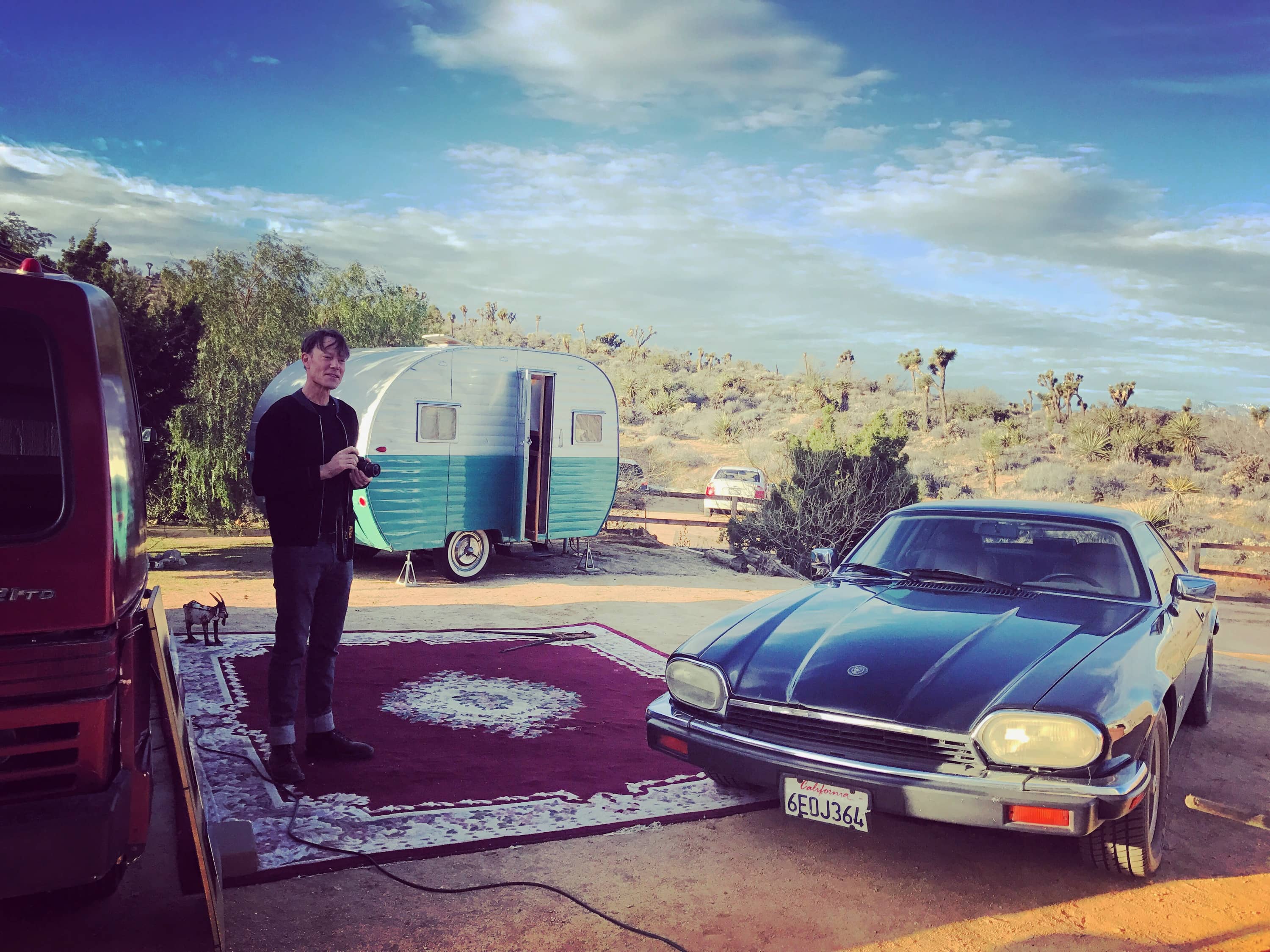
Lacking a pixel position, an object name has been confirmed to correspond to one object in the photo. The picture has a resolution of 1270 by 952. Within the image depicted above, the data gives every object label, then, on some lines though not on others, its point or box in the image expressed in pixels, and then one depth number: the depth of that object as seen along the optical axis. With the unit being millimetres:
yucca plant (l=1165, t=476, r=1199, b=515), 26281
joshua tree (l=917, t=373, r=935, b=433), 41875
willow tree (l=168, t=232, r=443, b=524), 13617
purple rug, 3916
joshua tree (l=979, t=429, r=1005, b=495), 29094
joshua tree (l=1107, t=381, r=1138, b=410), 36812
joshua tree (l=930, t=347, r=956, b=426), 40562
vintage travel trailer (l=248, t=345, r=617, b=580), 10617
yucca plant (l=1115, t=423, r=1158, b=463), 32031
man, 4242
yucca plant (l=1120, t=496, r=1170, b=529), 21469
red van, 2385
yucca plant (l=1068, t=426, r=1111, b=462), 32750
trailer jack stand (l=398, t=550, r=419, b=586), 11211
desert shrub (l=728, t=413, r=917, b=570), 16453
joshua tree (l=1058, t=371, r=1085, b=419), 40594
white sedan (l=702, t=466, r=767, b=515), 22438
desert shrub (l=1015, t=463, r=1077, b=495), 28875
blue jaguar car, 3197
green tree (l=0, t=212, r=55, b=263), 12078
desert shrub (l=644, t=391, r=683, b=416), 43719
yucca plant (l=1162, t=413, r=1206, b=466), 32219
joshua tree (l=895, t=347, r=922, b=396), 43688
